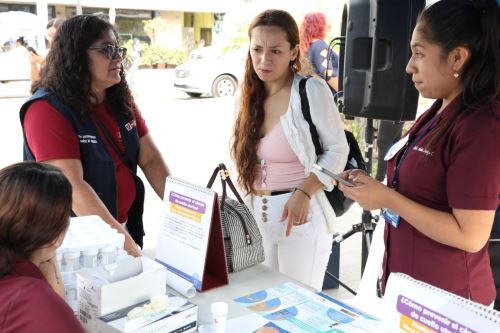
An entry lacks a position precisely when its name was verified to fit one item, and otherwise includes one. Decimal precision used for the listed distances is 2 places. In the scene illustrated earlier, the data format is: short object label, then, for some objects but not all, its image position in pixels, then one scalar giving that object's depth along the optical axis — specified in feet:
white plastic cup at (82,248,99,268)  4.51
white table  4.60
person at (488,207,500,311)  6.41
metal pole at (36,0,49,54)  32.10
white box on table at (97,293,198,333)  3.82
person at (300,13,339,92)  13.41
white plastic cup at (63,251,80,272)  4.47
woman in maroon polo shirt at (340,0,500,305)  4.22
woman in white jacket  6.39
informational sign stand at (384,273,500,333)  2.93
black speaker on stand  9.26
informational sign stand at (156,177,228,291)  4.92
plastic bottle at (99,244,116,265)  4.55
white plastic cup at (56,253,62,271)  4.40
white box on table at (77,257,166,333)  4.03
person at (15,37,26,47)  37.58
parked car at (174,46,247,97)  34.50
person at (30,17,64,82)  15.70
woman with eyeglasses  5.88
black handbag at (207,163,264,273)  5.37
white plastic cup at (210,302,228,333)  3.98
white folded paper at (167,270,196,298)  4.91
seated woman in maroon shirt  3.18
